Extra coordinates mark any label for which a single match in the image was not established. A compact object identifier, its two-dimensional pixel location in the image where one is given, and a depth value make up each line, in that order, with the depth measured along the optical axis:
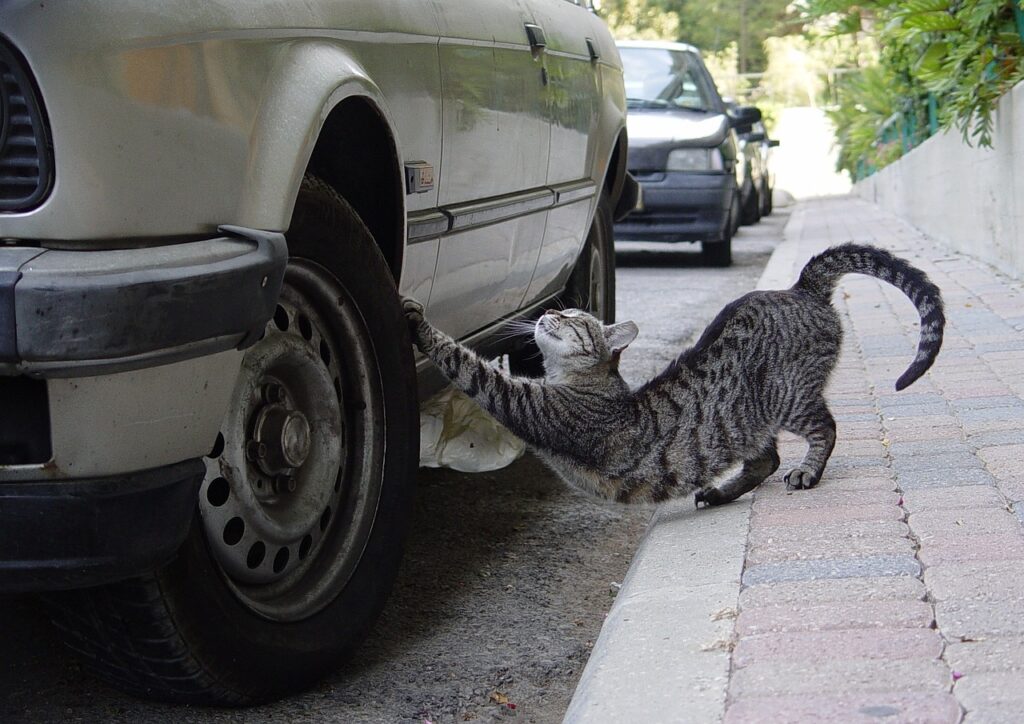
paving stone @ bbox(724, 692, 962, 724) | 2.25
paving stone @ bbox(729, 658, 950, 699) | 2.39
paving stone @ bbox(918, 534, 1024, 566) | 3.10
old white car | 2.19
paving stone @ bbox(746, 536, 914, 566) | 3.23
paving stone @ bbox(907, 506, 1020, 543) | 3.32
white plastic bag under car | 4.64
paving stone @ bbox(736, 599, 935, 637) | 2.72
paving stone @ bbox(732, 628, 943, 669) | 2.55
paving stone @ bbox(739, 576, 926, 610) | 2.89
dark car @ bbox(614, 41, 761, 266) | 12.41
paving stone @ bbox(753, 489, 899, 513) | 3.81
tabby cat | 4.04
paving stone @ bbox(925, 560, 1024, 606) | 2.83
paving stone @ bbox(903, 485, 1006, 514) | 3.61
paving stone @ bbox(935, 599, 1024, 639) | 2.61
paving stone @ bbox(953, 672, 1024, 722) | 2.26
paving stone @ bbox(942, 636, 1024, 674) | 2.43
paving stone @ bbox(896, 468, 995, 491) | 3.87
